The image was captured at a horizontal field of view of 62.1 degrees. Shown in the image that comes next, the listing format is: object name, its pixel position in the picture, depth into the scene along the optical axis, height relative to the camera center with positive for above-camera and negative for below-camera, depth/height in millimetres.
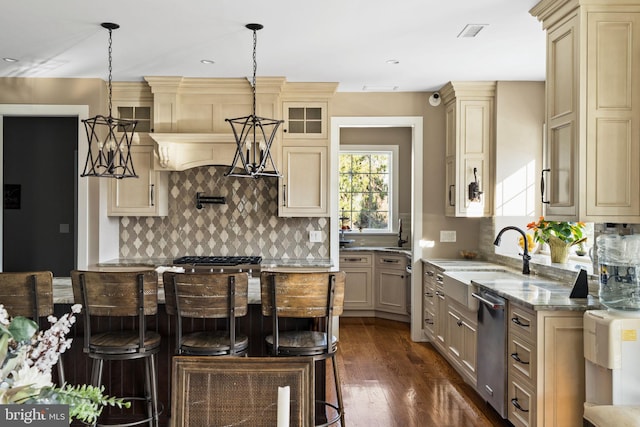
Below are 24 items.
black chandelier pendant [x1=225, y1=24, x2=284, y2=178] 3270 +398
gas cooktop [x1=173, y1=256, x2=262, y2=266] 5087 -459
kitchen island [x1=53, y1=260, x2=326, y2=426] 3168 -829
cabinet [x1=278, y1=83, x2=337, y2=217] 5297 +634
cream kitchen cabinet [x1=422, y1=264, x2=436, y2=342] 5160 -876
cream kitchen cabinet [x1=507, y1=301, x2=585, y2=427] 2889 -834
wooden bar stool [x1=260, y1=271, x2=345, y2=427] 2717 -432
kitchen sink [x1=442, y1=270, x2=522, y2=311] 3882 -524
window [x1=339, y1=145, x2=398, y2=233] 7375 +324
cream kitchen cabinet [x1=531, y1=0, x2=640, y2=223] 2934 +571
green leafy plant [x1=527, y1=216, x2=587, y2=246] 4086 -130
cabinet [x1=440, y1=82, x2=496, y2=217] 5113 +663
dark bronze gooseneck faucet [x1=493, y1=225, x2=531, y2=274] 4228 -343
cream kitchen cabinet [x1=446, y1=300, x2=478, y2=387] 3943 -990
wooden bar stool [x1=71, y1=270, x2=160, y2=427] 2707 -472
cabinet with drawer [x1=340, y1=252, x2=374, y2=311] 6660 -817
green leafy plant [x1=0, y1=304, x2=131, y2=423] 901 -282
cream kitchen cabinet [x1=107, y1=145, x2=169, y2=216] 5230 +226
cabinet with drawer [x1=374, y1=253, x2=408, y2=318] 6430 -855
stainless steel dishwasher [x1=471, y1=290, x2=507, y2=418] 3312 -886
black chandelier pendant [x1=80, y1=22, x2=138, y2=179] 5078 +682
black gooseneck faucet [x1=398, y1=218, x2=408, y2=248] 6910 -324
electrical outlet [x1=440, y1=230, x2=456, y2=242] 5566 -215
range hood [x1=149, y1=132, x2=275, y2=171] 5055 +576
